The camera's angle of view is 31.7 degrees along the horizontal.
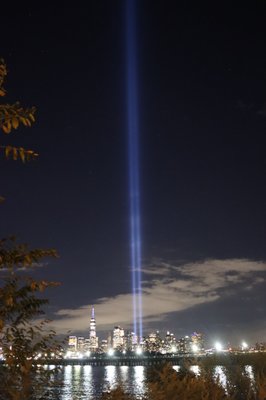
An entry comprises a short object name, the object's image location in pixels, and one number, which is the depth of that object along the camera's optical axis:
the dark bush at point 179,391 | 9.11
